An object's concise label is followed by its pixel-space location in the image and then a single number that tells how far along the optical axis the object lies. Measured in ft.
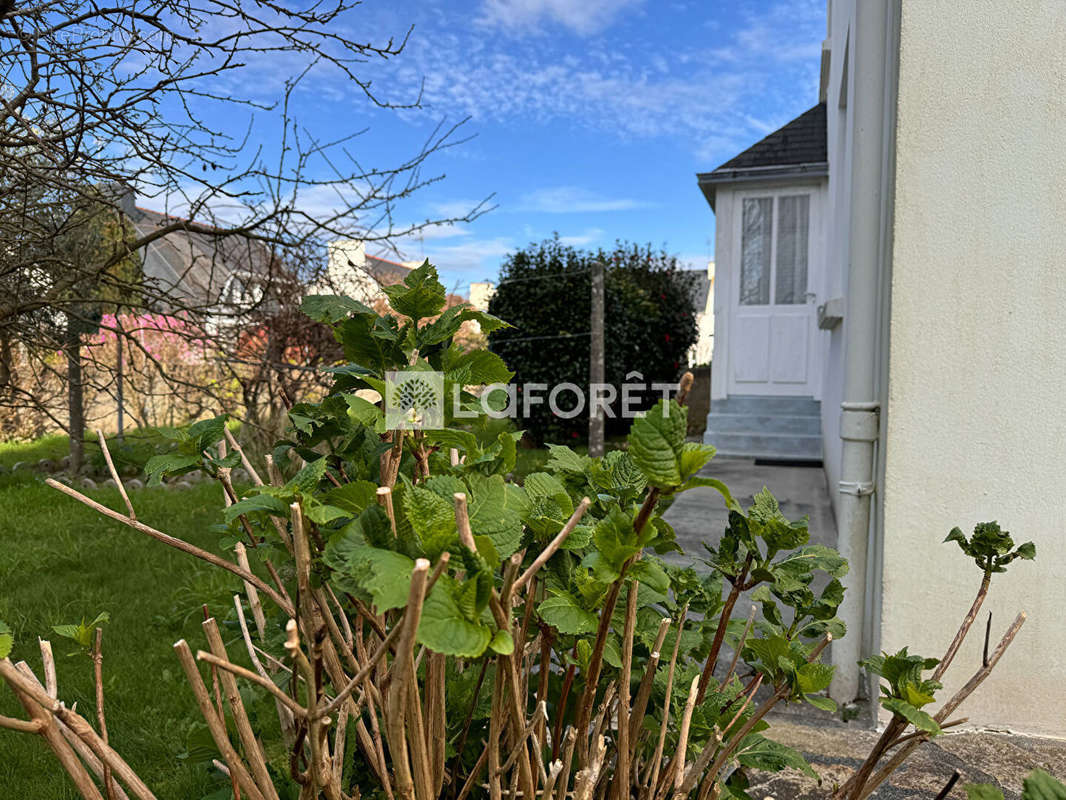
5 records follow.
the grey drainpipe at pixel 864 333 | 7.07
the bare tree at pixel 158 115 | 8.64
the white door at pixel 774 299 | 25.50
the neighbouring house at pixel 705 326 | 63.05
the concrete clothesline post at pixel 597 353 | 23.17
